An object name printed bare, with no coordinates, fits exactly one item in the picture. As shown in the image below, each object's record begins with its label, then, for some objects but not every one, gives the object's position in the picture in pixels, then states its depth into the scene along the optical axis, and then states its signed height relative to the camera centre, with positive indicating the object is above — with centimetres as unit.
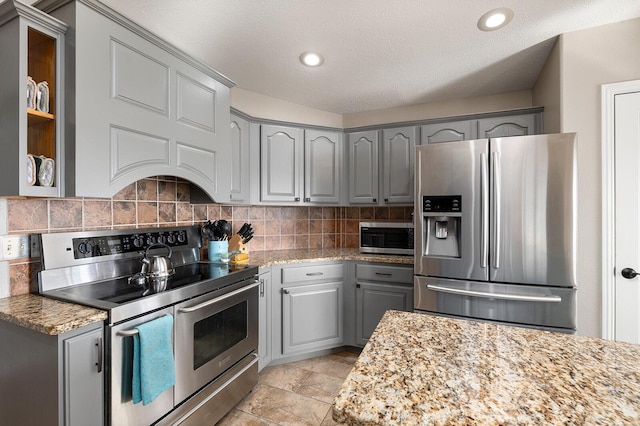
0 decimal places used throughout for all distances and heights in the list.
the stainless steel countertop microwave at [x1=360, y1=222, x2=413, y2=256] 268 -23
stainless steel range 130 -50
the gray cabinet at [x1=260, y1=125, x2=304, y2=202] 277 +48
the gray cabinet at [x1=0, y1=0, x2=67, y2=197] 126 +48
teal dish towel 130 -66
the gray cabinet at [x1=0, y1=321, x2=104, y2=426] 113 -64
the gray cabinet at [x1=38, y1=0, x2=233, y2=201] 137 +58
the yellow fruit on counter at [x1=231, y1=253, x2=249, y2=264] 241 -36
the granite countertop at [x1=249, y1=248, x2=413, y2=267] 249 -39
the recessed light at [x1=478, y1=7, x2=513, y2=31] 171 +114
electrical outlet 140 -16
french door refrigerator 186 -11
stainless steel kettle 163 -35
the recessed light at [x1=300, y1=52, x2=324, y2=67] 218 +114
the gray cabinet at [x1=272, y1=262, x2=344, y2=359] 251 -82
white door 181 -2
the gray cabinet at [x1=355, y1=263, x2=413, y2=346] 253 -69
